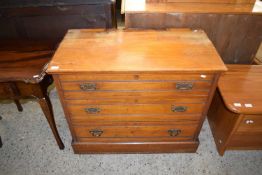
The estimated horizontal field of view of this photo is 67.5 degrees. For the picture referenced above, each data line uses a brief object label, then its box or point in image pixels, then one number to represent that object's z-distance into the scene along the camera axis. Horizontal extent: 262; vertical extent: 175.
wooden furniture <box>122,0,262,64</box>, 1.50
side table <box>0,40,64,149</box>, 1.24
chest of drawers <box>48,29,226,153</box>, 1.16
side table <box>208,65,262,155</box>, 1.36
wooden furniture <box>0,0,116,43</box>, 1.71
